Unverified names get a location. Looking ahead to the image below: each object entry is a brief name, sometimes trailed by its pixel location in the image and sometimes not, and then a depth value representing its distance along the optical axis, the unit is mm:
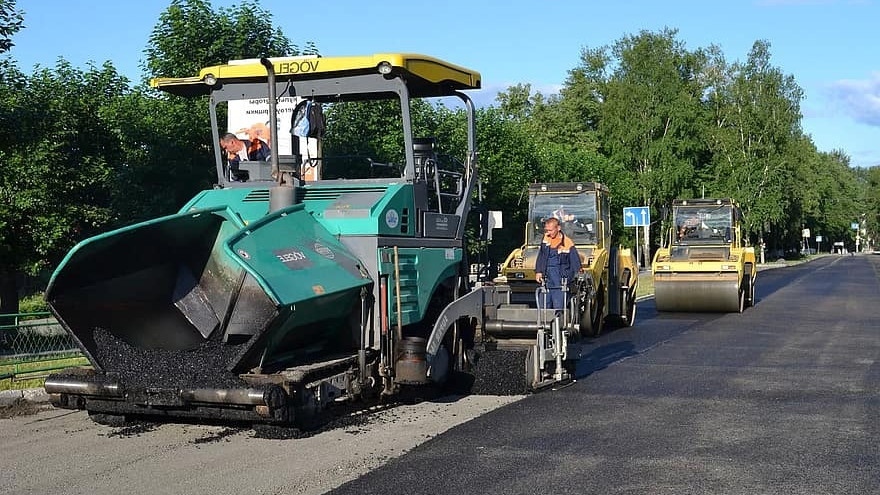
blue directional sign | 28891
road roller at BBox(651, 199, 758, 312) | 21000
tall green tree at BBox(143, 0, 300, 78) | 17016
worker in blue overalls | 10977
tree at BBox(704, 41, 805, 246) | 58094
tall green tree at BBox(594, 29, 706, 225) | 54812
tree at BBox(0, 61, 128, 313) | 14344
